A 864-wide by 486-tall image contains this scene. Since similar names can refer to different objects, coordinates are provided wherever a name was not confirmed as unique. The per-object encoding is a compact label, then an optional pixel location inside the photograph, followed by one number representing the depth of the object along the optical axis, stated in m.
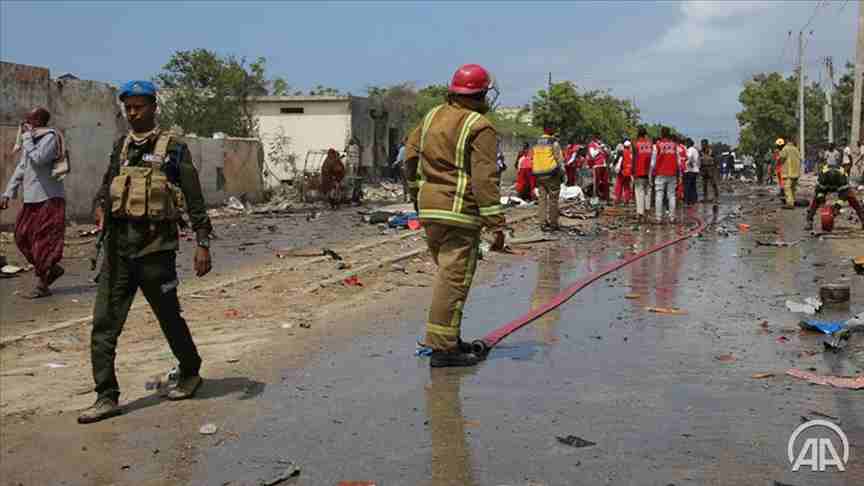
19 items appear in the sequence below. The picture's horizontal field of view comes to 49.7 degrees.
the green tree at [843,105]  66.25
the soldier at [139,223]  5.27
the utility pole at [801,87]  54.90
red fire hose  6.44
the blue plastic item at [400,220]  18.95
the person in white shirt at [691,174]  25.41
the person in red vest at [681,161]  23.56
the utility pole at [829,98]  47.88
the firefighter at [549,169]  15.89
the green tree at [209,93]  33.16
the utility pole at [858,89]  30.43
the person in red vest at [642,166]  17.97
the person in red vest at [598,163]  25.94
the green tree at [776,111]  76.38
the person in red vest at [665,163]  17.98
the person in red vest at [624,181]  24.27
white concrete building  37.81
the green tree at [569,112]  66.62
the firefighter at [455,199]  5.96
